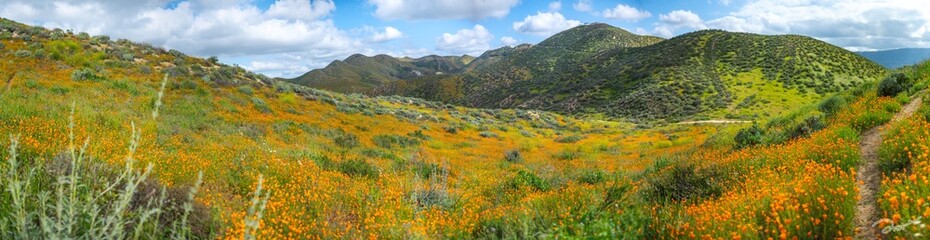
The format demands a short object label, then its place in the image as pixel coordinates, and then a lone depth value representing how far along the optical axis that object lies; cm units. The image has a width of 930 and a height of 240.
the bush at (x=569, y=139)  3404
